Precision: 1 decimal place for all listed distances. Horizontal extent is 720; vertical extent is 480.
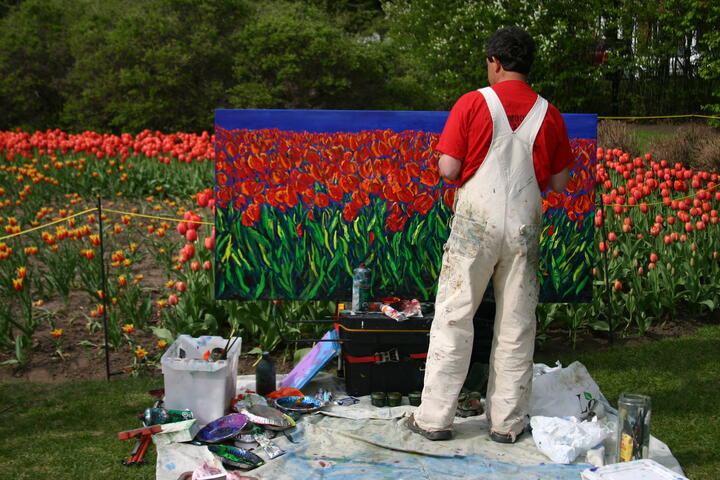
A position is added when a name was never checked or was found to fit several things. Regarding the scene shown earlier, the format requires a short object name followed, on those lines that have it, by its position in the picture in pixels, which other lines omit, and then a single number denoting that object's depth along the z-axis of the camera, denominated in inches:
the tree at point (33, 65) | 596.1
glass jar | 143.4
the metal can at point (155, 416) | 167.3
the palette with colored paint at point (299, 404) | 178.4
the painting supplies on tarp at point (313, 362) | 192.2
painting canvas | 197.6
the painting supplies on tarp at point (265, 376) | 187.2
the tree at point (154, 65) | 545.3
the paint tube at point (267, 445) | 159.2
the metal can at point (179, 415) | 169.8
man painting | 152.8
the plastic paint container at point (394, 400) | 183.3
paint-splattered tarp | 151.9
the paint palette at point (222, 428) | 163.5
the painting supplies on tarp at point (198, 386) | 172.2
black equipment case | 184.5
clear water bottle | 190.5
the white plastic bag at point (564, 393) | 176.9
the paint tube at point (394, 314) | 183.8
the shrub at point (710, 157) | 334.3
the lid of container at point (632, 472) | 133.7
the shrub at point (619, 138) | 359.3
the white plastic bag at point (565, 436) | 156.9
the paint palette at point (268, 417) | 168.9
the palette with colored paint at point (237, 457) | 154.1
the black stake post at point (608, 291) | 225.9
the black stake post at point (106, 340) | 202.1
